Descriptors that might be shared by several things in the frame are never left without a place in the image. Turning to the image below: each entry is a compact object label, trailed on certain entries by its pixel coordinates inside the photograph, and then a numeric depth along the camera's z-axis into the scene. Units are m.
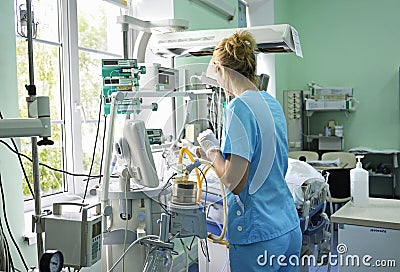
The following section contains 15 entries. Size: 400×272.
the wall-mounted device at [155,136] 2.04
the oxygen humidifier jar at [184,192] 1.65
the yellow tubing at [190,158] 1.75
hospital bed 2.46
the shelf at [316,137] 5.30
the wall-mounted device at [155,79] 2.38
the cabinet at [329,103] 5.21
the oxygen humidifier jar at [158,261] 1.57
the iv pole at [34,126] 1.26
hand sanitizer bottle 2.23
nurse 1.60
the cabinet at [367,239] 2.02
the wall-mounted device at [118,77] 2.16
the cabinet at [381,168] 5.02
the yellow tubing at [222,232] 1.72
